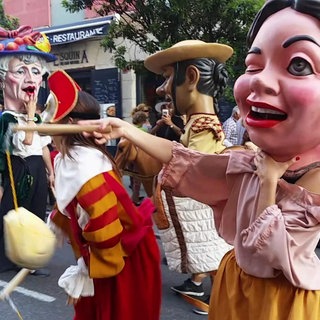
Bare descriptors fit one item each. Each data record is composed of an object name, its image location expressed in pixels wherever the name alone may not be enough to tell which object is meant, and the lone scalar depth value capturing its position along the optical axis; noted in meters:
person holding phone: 4.99
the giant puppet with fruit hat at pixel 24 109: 3.99
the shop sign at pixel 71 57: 13.01
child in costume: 2.22
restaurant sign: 12.11
